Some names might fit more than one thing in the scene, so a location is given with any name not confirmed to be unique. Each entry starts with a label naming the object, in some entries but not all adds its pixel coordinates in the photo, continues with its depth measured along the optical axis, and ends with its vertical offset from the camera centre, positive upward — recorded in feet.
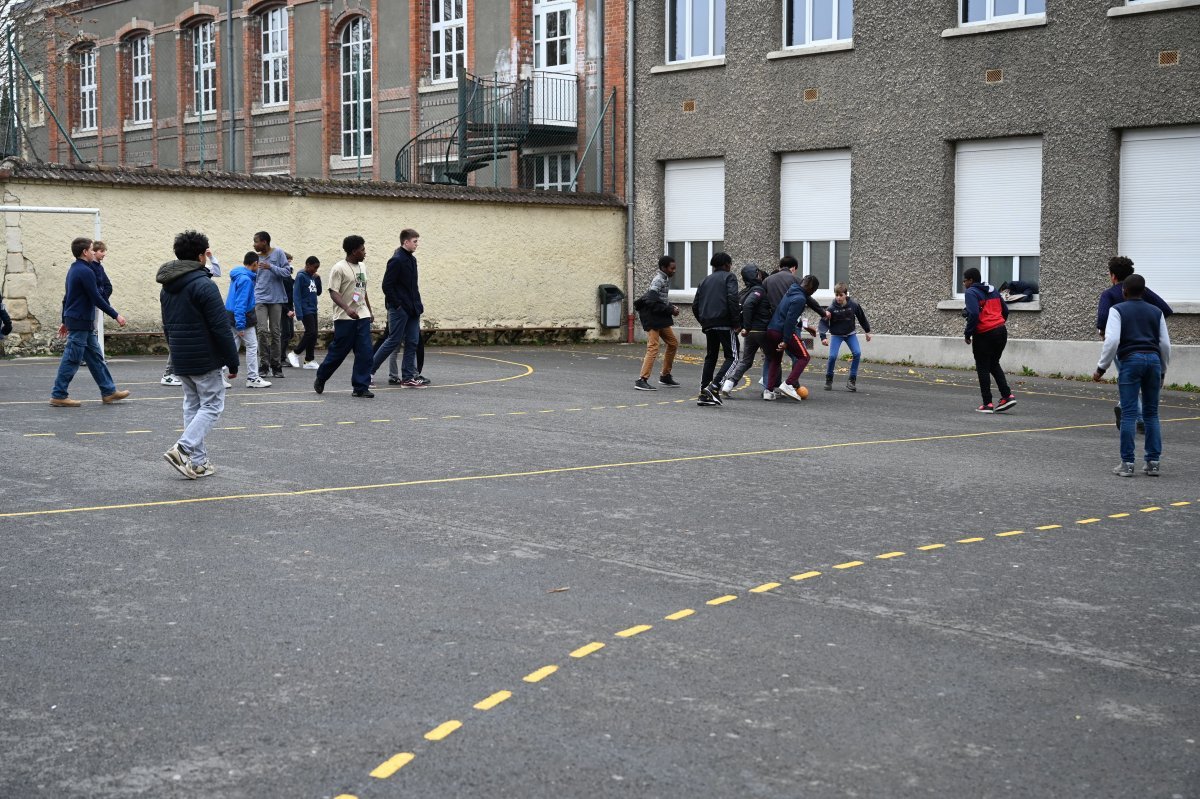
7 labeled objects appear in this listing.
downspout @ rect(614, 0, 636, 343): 93.81 +9.09
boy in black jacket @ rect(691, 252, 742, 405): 54.39 -0.48
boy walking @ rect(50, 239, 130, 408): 47.62 -0.98
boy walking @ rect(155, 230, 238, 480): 33.40 -0.89
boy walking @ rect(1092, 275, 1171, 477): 36.96 -1.39
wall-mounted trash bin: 95.61 -0.54
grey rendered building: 70.28 +8.04
